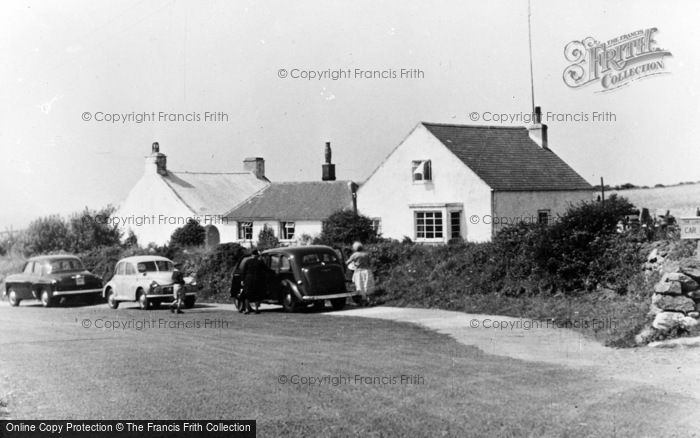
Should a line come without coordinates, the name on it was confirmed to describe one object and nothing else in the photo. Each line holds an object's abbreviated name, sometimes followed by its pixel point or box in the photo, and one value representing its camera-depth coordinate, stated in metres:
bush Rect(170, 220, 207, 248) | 45.38
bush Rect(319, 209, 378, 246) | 34.69
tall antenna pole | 30.27
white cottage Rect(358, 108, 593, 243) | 36.81
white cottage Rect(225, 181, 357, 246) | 46.00
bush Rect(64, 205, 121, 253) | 34.94
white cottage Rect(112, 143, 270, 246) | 49.38
